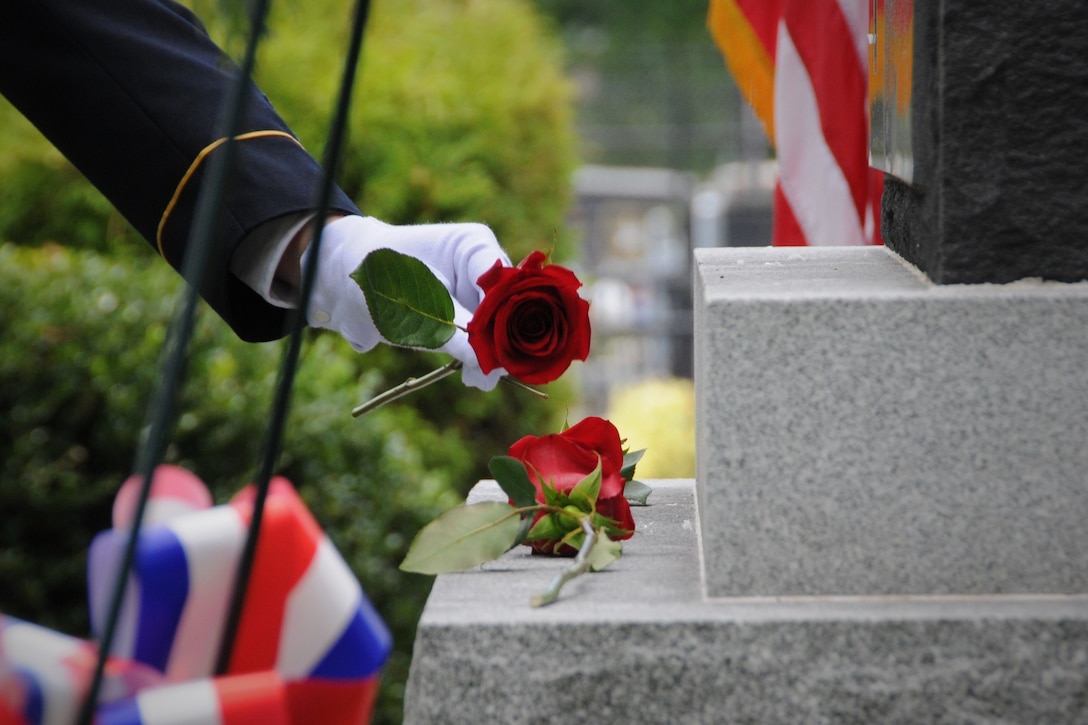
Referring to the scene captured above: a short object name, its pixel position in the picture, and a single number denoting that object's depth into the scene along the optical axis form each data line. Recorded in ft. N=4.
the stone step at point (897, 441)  8.59
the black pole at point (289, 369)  8.17
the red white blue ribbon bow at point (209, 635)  8.06
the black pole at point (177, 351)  8.06
